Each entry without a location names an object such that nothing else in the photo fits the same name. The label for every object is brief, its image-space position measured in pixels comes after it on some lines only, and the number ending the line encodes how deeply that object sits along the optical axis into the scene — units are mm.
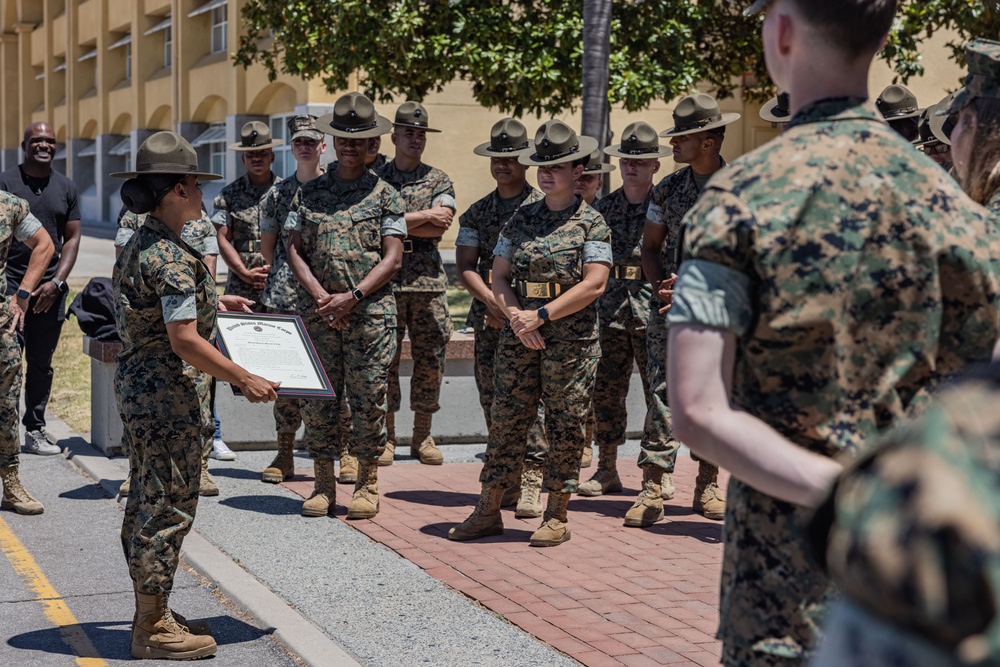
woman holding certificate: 5051
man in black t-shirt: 9250
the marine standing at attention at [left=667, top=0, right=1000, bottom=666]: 2273
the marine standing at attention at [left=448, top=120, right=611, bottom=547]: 6926
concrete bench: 9328
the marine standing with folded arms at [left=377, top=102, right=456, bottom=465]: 9234
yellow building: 30547
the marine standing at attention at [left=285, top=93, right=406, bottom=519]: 7676
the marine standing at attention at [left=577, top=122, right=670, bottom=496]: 8305
